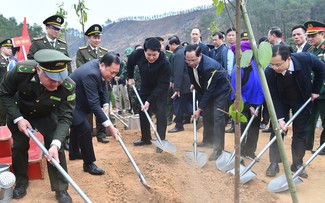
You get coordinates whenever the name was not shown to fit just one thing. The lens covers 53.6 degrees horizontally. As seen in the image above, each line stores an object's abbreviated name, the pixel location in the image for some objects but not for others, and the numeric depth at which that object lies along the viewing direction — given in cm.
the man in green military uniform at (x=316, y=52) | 514
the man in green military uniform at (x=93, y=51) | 595
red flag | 765
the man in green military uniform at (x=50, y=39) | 530
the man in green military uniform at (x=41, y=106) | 307
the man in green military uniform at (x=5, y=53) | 688
